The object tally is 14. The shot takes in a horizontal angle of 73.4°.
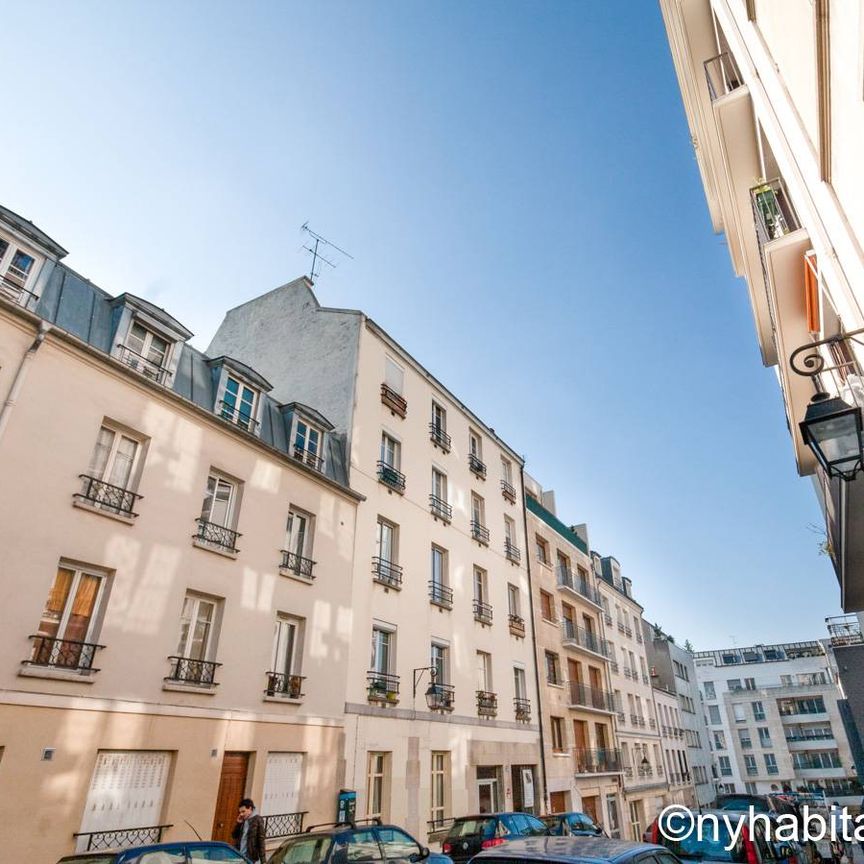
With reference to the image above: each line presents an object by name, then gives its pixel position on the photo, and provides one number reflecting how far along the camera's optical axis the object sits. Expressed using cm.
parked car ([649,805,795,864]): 807
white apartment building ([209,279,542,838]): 1553
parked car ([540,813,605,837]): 1454
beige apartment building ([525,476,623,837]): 2347
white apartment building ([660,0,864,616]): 466
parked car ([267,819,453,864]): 809
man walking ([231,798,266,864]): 996
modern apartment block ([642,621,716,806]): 3972
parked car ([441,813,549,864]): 1181
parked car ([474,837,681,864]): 440
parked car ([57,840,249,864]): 657
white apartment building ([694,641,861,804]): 6047
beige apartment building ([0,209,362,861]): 927
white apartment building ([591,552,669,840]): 3028
